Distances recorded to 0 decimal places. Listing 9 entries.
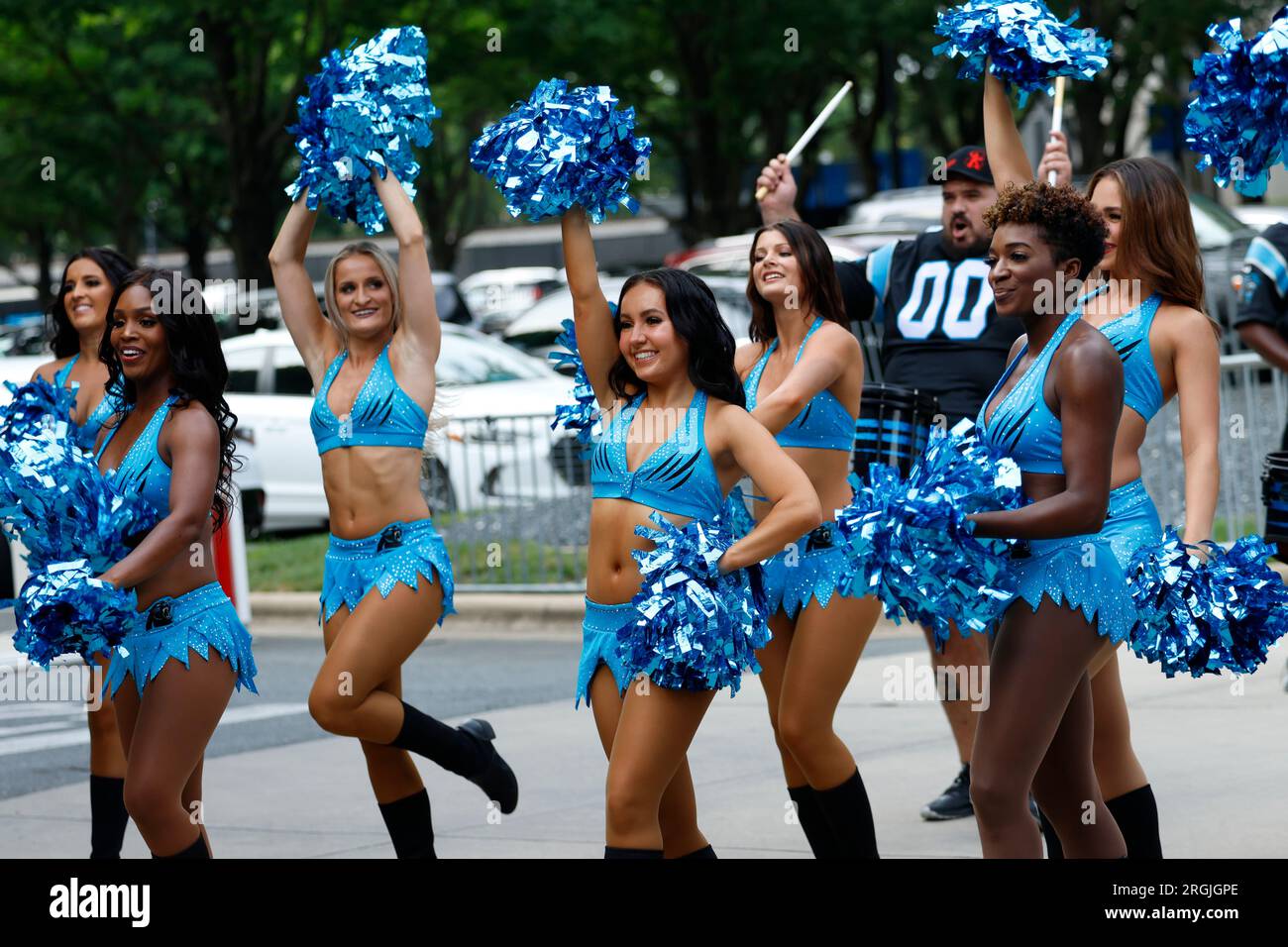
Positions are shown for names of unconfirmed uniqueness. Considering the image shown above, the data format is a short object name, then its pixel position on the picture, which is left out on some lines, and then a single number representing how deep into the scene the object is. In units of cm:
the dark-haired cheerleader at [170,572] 479
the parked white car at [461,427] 1229
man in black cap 621
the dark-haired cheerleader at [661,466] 447
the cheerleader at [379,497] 532
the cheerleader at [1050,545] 416
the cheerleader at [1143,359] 464
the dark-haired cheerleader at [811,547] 514
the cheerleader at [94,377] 584
